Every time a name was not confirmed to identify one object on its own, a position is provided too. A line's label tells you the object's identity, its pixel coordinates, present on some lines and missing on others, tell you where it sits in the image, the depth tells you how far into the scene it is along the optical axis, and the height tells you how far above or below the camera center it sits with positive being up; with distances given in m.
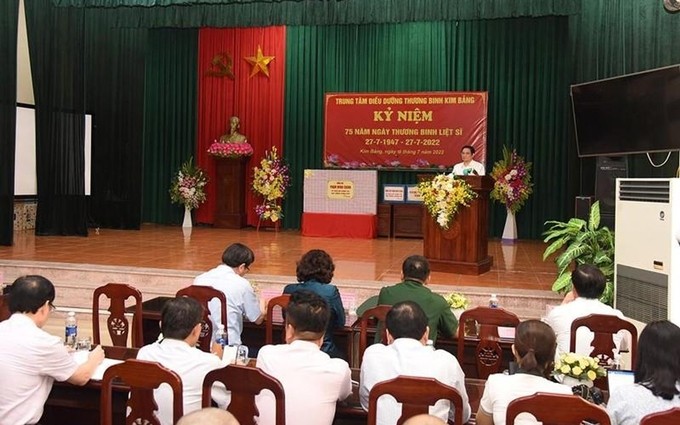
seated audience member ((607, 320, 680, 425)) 2.14 -0.58
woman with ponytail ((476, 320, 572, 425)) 2.19 -0.59
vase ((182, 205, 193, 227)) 12.01 -0.44
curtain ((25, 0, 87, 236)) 9.34 +1.09
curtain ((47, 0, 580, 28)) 7.91 +2.36
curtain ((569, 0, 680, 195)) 5.96 +1.47
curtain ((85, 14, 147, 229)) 11.12 +1.29
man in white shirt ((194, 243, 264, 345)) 3.79 -0.54
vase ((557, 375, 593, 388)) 2.48 -0.67
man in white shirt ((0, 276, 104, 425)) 2.56 -0.66
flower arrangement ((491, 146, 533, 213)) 10.49 +0.27
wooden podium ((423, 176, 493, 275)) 6.56 -0.40
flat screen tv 5.30 +0.75
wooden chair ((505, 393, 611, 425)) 1.89 -0.59
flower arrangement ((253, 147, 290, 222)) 11.43 +0.16
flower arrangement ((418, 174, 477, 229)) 6.45 +0.02
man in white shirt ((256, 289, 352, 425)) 2.40 -0.67
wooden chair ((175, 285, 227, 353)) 3.59 -0.57
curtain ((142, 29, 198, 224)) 12.60 +1.47
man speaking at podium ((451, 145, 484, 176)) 7.39 +0.37
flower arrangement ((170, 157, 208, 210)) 11.92 +0.11
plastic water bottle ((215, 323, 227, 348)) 3.23 -0.70
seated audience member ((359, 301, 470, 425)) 2.38 -0.60
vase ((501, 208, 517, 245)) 10.62 -0.49
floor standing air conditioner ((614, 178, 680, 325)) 3.97 -0.30
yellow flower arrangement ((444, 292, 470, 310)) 3.99 -0.61
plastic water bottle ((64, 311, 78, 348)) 3.20 -0.68
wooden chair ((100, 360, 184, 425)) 2.20 -0.64
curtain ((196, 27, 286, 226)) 12.09 +1.77
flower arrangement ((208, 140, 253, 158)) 11.63 +0.76
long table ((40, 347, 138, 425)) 2.76 -0.88
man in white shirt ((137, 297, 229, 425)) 2.46 -0.61
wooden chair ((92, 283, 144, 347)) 3.73 -0.68
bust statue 11.84 +1.02
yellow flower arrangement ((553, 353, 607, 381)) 2.47 -0.61
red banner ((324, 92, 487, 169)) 11.04 +1.15
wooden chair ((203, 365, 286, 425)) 2.17 -0.63
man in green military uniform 3.44 -0.51
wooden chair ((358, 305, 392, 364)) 3.29 -0.63
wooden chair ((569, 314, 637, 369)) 3.06 -0.59
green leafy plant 5.33 -0.38
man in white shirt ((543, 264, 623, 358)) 3.32 -0.54
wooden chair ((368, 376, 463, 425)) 2.07 -0.60
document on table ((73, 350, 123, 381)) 2.75 -0.73
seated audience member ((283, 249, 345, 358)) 3.67 -0.48
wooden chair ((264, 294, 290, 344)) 3.47 -0.59
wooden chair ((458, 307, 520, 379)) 3.31 -0.70
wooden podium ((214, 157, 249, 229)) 11.86 +0.03
